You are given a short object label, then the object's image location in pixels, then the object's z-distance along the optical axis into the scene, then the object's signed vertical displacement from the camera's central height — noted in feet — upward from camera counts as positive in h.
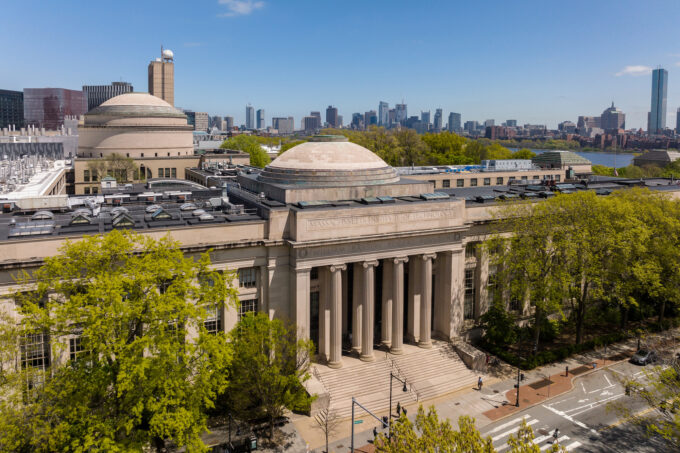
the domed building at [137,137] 423.64 +19.57
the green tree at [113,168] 386.73 -5.23
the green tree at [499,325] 187.01 -57.60
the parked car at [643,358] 185.57 -67.66
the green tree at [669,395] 102.86 -49.39
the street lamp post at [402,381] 156.28 -66.43
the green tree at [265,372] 134.10 -54.24
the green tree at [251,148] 560.20 +15.23
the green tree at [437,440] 77.97 -41.44
